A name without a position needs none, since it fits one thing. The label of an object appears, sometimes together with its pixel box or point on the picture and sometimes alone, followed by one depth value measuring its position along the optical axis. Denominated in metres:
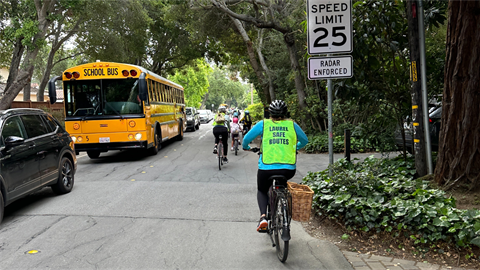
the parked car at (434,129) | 9.45
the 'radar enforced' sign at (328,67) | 6.04
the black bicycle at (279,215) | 4.14
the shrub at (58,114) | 25.13
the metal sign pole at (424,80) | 6.18
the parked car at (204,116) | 49.29
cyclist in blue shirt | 4.54
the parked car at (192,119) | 30.92
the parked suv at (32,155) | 5.97
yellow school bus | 12.23
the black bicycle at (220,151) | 11.08
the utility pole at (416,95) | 6.21
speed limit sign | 6.01
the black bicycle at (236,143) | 14.23
